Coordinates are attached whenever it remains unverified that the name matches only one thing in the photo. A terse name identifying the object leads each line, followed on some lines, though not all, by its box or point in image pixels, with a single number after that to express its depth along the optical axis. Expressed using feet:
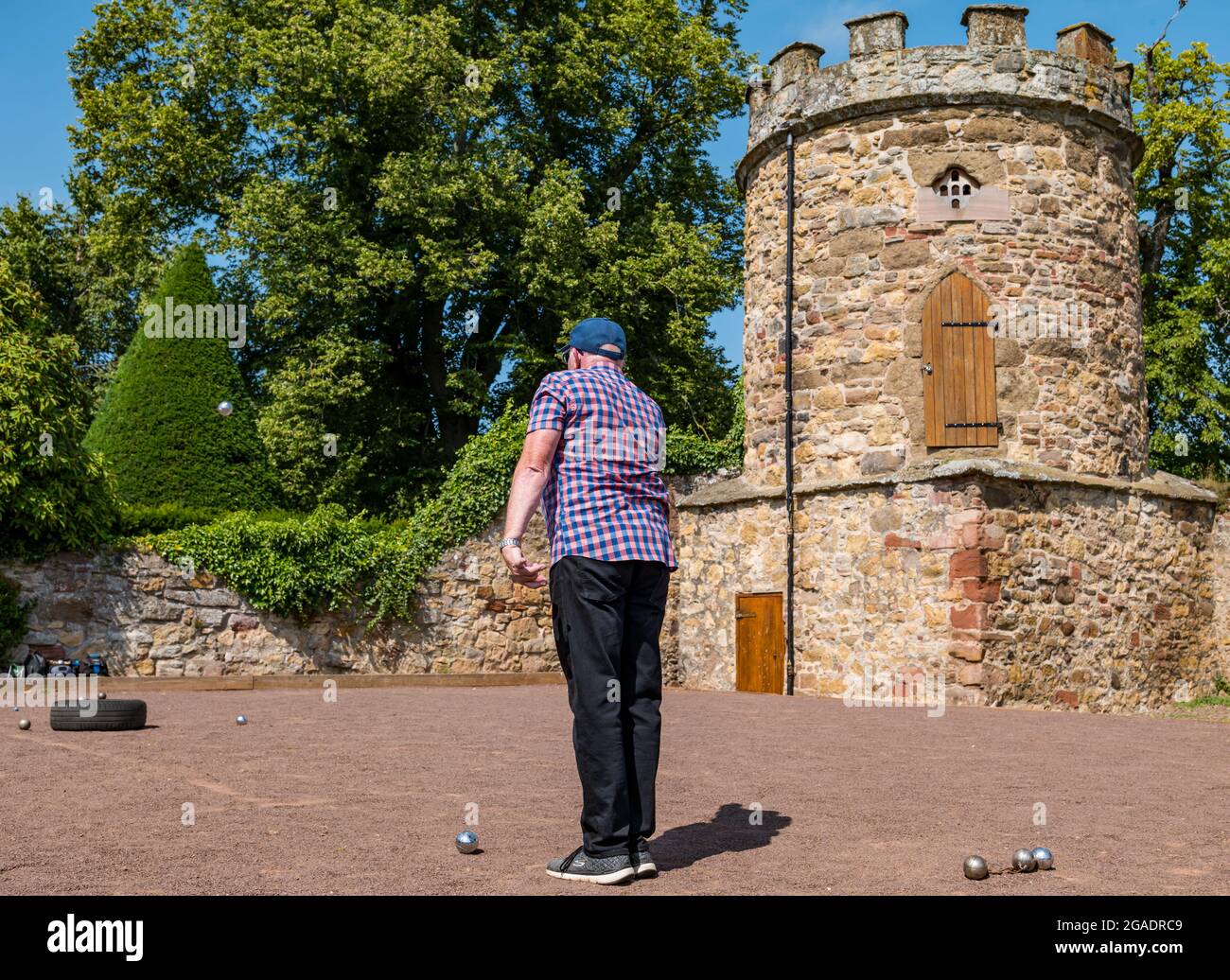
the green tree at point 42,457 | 49.52
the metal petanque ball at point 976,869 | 13.42
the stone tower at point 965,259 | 48.47
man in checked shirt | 13.96
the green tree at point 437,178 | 69.97
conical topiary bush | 57.88
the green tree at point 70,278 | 91.35
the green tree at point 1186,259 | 75.61
